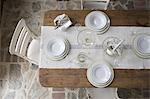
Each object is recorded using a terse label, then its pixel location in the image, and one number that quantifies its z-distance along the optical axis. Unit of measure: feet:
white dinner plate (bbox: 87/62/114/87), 6.73
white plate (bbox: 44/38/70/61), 6.94
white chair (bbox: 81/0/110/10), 8.92
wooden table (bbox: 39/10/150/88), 6.75
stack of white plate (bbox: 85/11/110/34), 7.22
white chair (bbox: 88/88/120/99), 7.75
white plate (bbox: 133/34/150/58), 6.96
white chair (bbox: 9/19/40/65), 7.60
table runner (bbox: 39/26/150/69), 6.90
